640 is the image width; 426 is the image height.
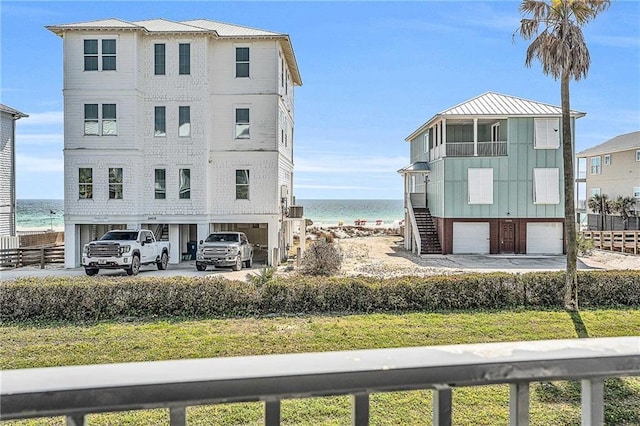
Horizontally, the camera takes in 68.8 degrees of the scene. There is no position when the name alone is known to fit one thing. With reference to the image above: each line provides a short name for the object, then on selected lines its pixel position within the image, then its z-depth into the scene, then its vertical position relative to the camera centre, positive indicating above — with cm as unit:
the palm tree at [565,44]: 1288 +487
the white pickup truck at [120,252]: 1847 -156
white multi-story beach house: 2288 +426
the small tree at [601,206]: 3756 +35
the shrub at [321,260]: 1886 -194
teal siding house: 2617 +144
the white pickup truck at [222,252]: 2006 -168
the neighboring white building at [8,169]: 2731 +269
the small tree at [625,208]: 3491 +14
